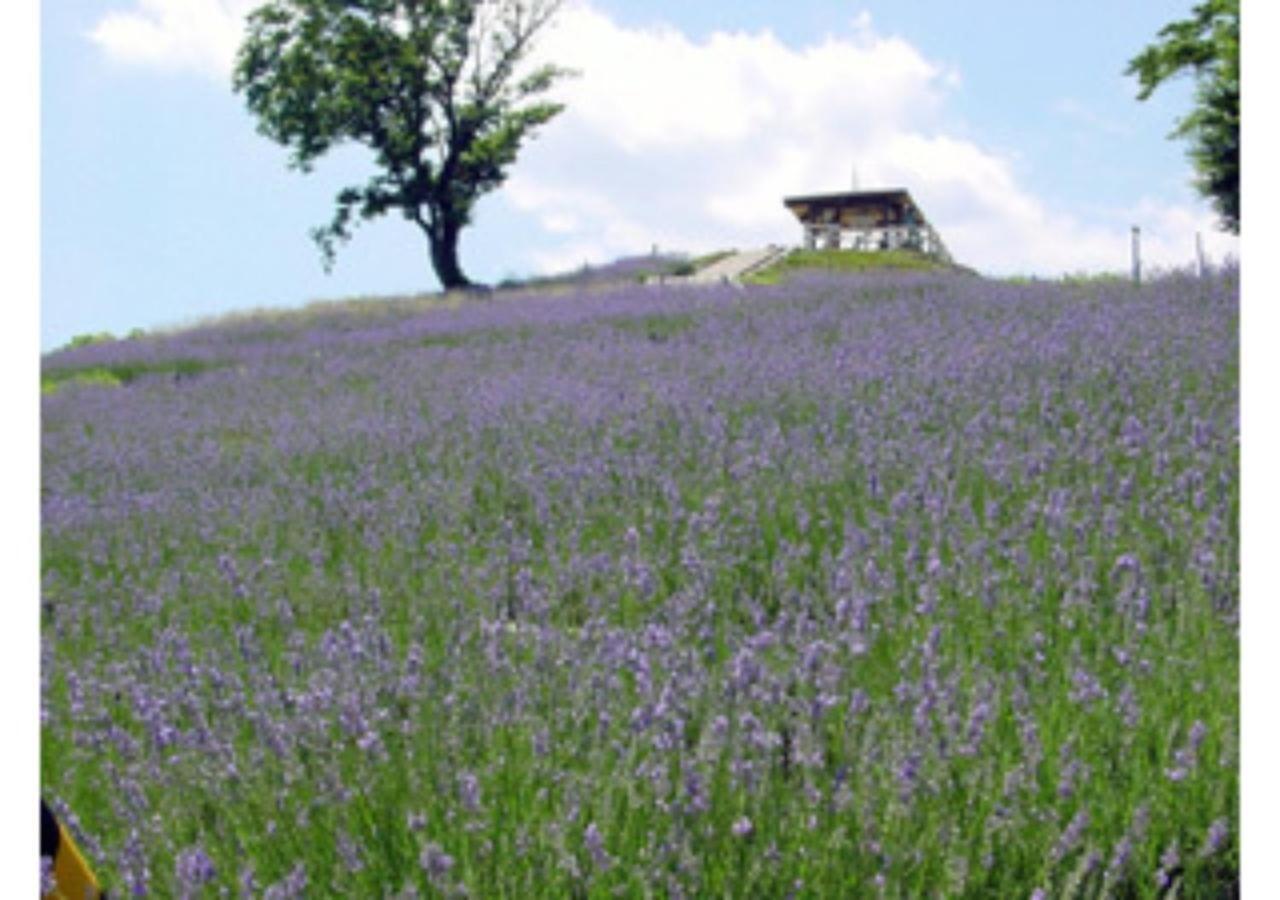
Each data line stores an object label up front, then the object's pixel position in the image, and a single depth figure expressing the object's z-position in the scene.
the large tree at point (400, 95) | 24.94
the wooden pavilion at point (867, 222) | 26.56
